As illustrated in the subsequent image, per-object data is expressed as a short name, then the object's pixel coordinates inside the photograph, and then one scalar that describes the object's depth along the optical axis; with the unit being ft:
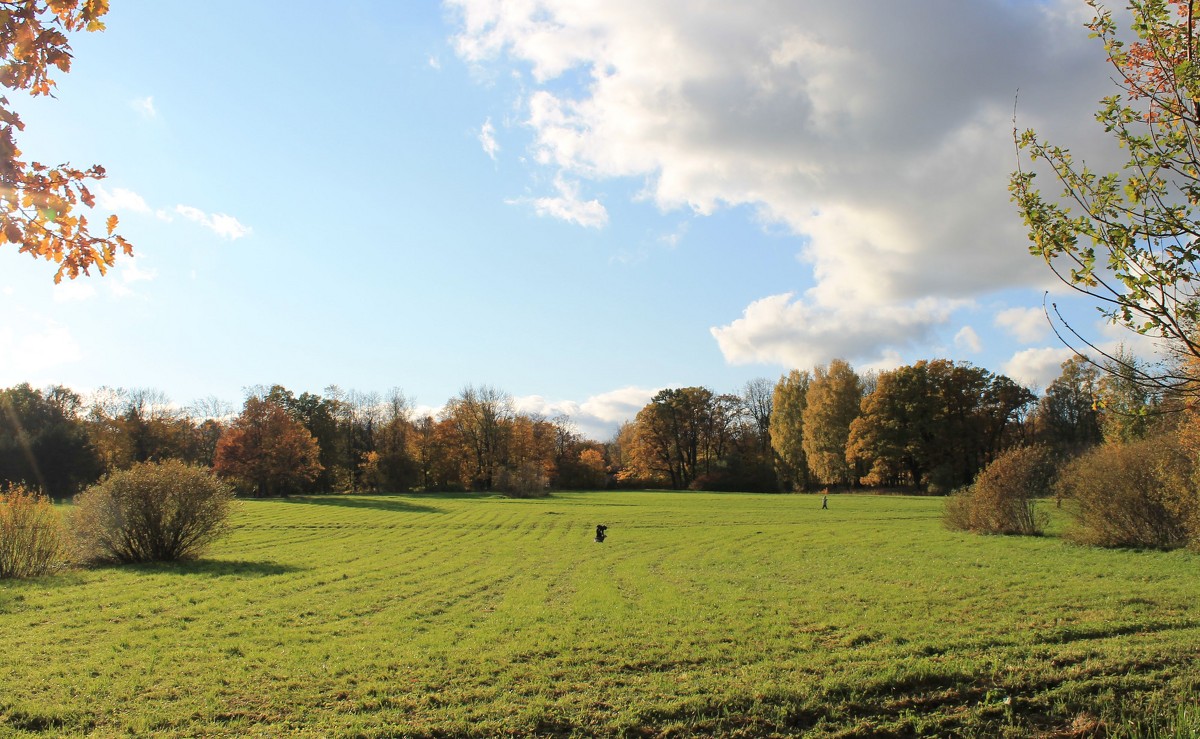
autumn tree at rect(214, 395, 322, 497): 223.30
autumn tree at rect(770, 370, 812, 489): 269.85
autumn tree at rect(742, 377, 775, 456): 323.57
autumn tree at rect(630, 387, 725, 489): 305.53
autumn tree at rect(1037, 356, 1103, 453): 217.15
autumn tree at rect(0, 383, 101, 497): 230.07
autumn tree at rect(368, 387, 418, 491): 266.16
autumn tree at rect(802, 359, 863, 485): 246.47
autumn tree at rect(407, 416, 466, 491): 282.56
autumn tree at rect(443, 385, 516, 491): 294.46
